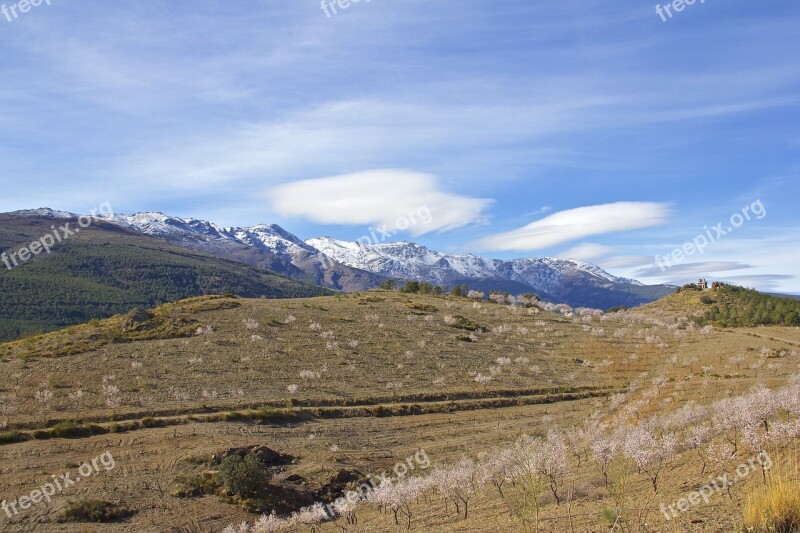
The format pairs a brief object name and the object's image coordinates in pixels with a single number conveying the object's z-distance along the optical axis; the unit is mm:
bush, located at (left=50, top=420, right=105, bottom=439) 32312
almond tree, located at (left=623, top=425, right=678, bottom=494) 19359
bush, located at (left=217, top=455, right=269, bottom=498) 27141
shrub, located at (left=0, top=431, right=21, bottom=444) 31141
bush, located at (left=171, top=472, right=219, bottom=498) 27141
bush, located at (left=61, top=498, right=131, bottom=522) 24328
